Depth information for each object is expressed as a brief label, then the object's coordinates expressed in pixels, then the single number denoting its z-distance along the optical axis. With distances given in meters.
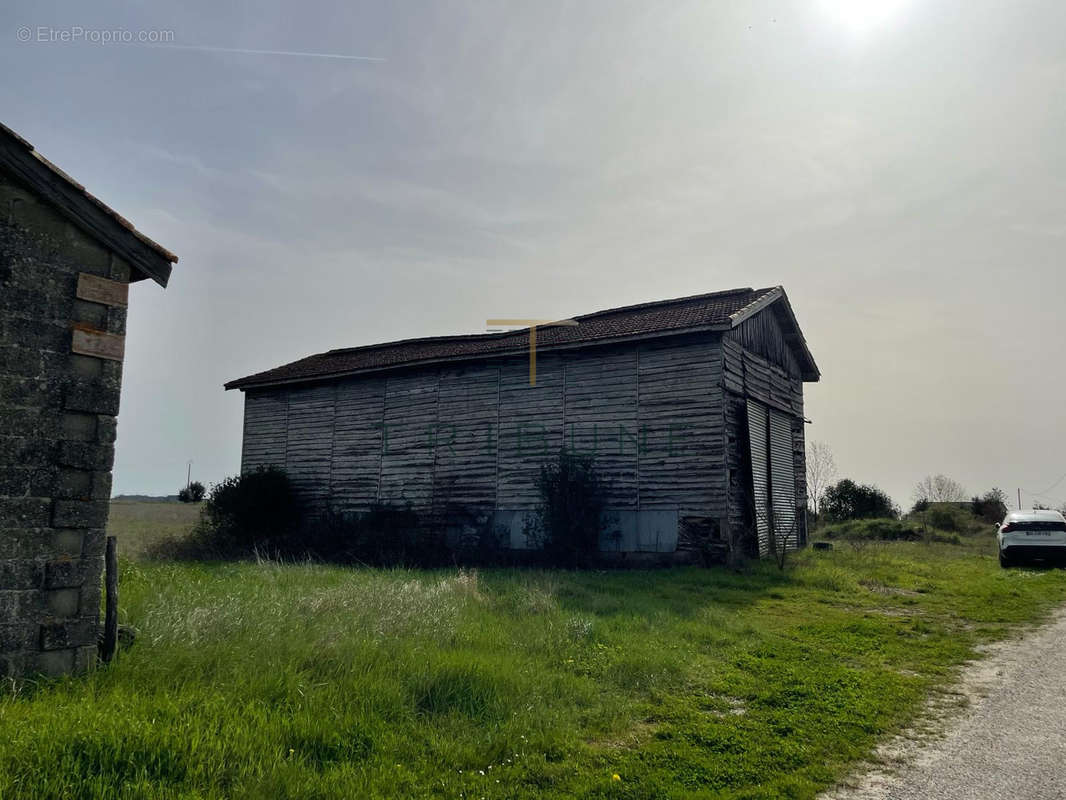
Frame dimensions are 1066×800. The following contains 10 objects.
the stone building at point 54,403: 5.96
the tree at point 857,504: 37.84
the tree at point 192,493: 51.59
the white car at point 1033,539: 18.12
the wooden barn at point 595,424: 17.22
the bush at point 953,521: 34.62
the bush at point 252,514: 21.91
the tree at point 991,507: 40.35
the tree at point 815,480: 25.34
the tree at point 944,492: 47.62
